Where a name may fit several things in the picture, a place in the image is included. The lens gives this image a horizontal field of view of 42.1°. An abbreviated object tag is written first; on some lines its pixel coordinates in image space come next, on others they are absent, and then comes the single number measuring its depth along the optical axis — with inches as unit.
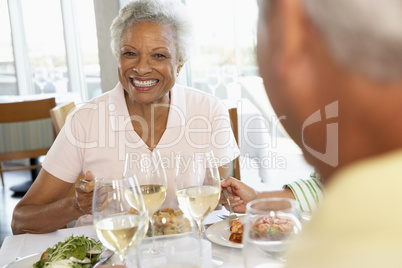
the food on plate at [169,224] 50.6
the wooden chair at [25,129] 196.5
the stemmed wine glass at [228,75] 229.8
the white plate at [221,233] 59.7
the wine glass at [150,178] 57.8
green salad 53.8
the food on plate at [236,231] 60.6
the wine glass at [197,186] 56.3
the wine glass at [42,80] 303.3
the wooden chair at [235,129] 102.8
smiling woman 86.3
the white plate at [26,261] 56.6
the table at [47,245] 57.9
